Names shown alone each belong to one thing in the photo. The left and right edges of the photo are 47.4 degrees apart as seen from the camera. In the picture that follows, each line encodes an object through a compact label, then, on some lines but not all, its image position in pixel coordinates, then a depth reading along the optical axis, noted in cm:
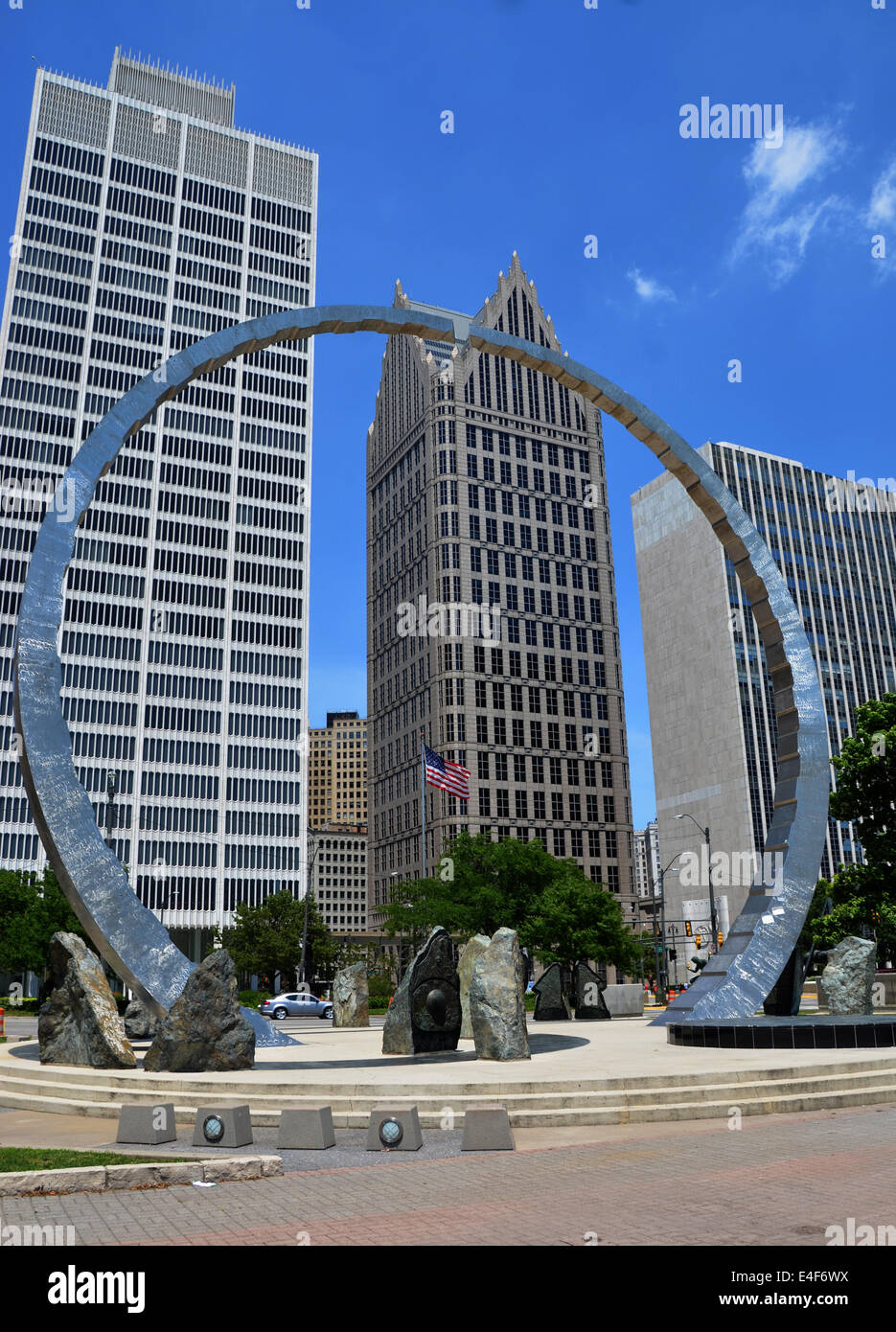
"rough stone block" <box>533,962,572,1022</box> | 3161
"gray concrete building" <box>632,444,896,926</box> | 11719
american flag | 5569
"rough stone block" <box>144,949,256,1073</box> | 1673
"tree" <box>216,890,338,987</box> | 7206
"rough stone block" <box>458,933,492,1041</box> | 2211
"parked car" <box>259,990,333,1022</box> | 4538
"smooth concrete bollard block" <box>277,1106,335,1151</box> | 1182
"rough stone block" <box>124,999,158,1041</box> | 2597
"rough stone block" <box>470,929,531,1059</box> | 1833
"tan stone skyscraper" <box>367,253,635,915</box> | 12456
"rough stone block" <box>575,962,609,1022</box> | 3347
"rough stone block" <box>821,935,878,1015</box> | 2553
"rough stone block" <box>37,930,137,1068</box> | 1866
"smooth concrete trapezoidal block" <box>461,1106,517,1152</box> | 1155
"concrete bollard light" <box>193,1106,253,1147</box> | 1162
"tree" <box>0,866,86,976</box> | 5316
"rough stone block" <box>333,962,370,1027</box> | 3375
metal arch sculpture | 1881
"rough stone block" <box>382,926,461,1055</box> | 2002
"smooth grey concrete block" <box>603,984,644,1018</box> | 3469
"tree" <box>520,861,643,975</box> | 5353
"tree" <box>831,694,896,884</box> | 3447
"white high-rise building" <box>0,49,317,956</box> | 10081
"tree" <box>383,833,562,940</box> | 5831
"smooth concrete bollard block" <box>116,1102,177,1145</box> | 1201
